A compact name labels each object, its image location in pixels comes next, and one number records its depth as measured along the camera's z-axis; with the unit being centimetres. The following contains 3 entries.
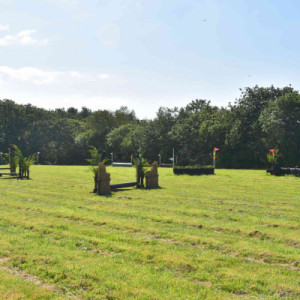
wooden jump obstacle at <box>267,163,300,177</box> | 2445
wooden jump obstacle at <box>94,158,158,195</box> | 1362
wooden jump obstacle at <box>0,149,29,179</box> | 2138
